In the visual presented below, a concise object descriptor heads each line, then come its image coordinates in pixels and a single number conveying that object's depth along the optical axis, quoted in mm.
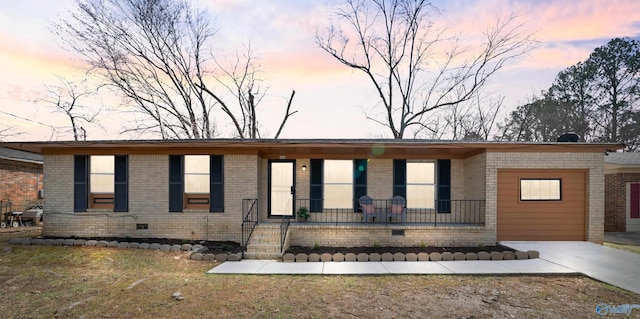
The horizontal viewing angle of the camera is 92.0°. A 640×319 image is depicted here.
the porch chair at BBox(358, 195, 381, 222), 9461
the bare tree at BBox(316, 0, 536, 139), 20578
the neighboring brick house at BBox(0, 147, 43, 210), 13656
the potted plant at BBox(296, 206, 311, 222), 9820
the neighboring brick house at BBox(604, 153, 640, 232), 12695
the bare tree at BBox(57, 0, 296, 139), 18516
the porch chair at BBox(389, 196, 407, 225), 9496
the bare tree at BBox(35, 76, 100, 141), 19736
